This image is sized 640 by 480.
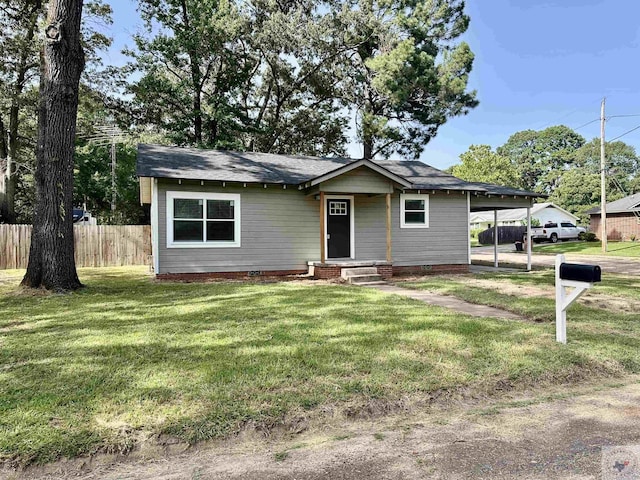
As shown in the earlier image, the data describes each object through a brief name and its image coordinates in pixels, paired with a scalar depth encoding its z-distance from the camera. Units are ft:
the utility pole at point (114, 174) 76.13
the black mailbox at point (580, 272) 13.08
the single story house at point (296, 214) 34.40
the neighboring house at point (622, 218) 90.98
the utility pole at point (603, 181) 69.97
